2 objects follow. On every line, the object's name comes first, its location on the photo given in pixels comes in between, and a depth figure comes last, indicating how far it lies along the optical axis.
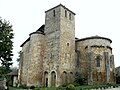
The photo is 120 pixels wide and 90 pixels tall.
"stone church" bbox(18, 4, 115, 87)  20.33
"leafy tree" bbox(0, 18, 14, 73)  20.62
